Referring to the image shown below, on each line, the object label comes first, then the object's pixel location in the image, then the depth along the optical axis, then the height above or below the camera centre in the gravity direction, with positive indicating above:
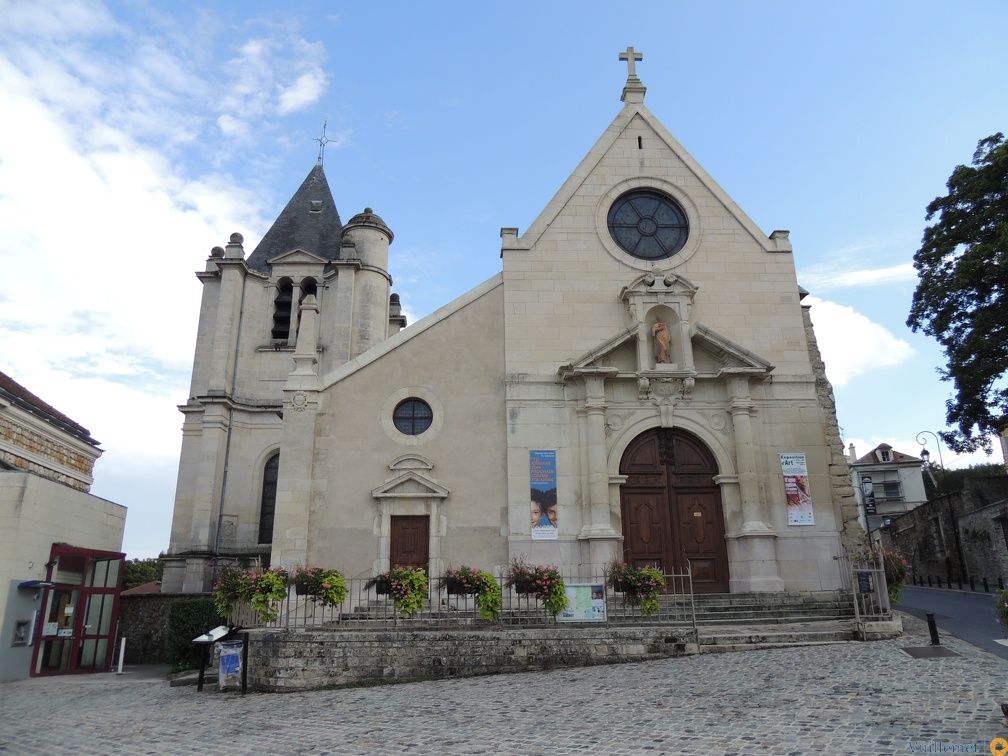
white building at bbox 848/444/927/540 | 49.47 +6.92
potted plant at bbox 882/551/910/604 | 13.57 +0.27
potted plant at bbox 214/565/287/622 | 12.08 +0.06
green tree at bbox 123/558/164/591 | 41.72 +1.30
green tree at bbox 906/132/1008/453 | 21.89 +8.78
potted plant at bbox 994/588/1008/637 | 7.02 -0.21
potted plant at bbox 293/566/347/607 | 12.05 +0.13
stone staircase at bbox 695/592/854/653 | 11.73 -0.58
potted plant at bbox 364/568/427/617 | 11.74 +0.09
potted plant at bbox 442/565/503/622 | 11.96 +0.07
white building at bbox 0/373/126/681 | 15.05 +0.81
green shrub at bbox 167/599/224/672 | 15.55 -0.63
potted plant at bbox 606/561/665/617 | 12.16 +0.07
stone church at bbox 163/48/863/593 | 15.70 +3.85
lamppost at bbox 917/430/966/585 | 27.44 +1.45
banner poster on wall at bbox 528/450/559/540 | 15.74 +2.02
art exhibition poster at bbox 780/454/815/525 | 16.11 +2.08
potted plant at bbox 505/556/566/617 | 11.91 +0.08
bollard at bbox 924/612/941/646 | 10.83 -0.65
